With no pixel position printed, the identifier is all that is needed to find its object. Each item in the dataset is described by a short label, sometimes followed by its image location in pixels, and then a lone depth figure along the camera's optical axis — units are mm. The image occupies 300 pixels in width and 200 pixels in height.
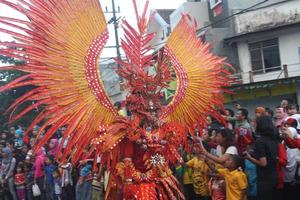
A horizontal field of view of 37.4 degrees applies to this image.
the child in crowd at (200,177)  6336
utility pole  18923
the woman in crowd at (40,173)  9746
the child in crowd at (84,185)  8047
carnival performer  3406
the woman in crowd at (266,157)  4945
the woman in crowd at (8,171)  11133
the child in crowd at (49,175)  9505
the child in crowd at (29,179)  10391
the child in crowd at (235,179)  5156
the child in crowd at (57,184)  9391
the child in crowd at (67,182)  8961
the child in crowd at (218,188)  5500
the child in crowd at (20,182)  10773
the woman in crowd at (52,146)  8059
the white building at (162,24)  25891
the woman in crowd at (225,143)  5254
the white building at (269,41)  18048
